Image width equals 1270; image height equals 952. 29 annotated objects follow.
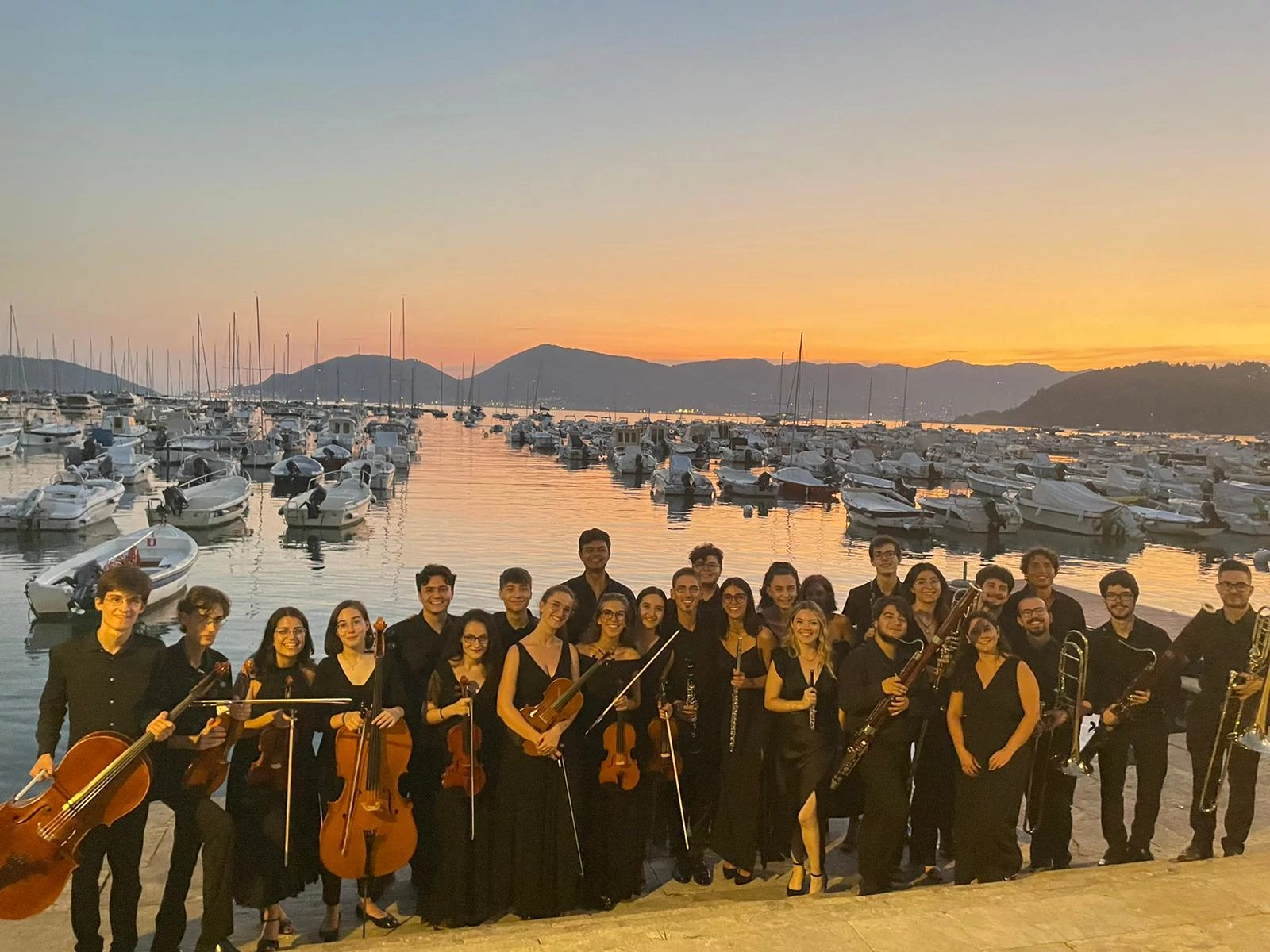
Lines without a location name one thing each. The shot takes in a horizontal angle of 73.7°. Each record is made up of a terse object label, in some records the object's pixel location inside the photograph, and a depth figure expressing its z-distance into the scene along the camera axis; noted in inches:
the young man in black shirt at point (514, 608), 201.2
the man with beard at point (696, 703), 203.3
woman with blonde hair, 194.2
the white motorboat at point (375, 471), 1771.7
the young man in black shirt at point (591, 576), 244.7
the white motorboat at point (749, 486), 2039.9
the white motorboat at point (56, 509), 1138.7
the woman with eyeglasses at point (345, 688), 171.8
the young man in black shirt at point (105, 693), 153.3
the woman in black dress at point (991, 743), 185.6
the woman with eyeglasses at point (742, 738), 200.8
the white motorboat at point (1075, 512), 1498.5
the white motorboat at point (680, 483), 1940.2
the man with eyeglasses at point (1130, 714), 201.3
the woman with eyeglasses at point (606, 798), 189.0
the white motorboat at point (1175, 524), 1577.3
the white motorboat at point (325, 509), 1261.1
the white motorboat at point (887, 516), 1555.1
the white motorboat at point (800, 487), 2101.4
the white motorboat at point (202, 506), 1237.1
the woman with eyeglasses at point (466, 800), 182.1
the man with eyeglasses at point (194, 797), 158.7
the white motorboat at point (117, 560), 674.2
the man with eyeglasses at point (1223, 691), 202.5
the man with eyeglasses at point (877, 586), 240.7
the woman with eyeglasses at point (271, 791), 171.3
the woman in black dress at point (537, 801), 181.2
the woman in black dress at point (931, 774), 208.2
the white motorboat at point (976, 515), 1540.4
